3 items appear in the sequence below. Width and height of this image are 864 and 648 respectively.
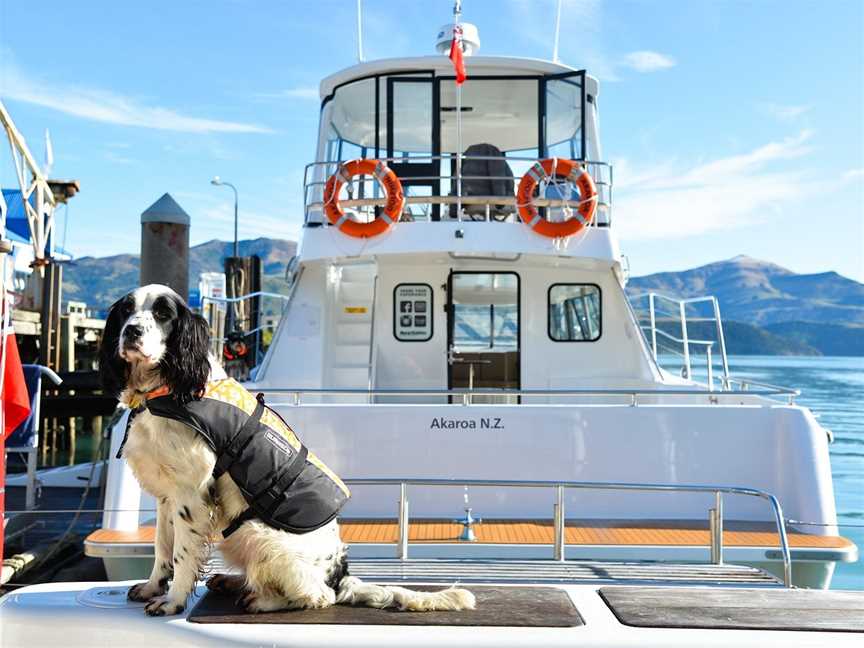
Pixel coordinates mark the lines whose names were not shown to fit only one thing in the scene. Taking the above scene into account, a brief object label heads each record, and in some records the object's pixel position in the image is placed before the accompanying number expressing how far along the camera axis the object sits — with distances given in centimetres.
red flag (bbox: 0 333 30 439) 404
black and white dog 297
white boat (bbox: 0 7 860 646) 433
